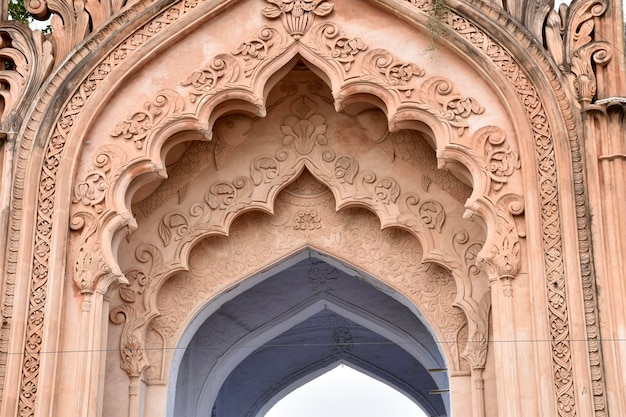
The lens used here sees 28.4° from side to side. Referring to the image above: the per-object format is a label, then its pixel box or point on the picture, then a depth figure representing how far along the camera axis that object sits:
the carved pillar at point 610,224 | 7.54
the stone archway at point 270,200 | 7.97
